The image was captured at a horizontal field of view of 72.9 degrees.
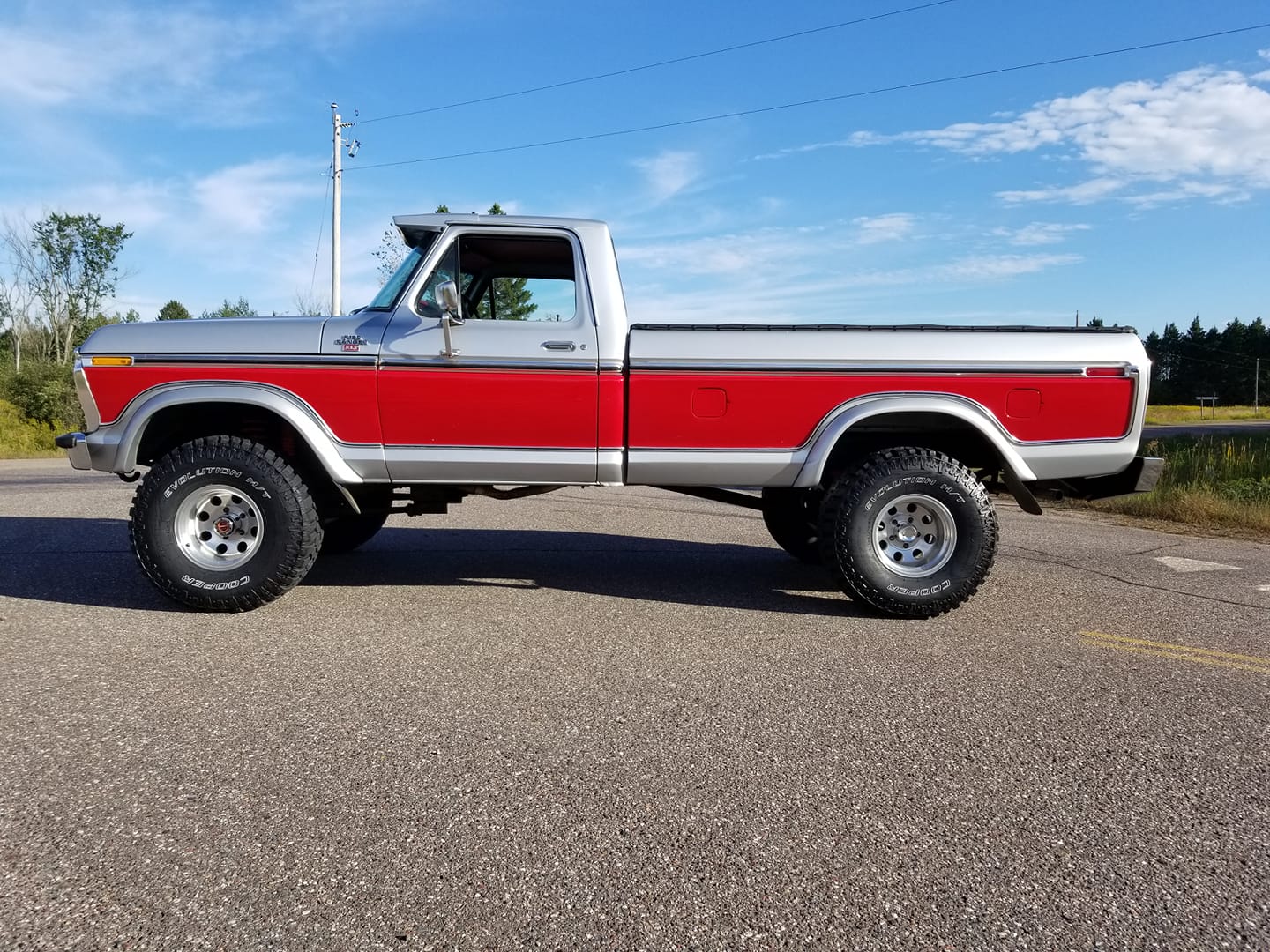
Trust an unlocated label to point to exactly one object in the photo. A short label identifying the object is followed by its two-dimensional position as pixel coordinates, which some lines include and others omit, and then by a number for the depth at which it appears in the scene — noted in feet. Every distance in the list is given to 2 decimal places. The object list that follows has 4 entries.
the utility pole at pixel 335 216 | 88.12
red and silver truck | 15.93
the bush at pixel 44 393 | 88.48
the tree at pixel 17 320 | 127.24
